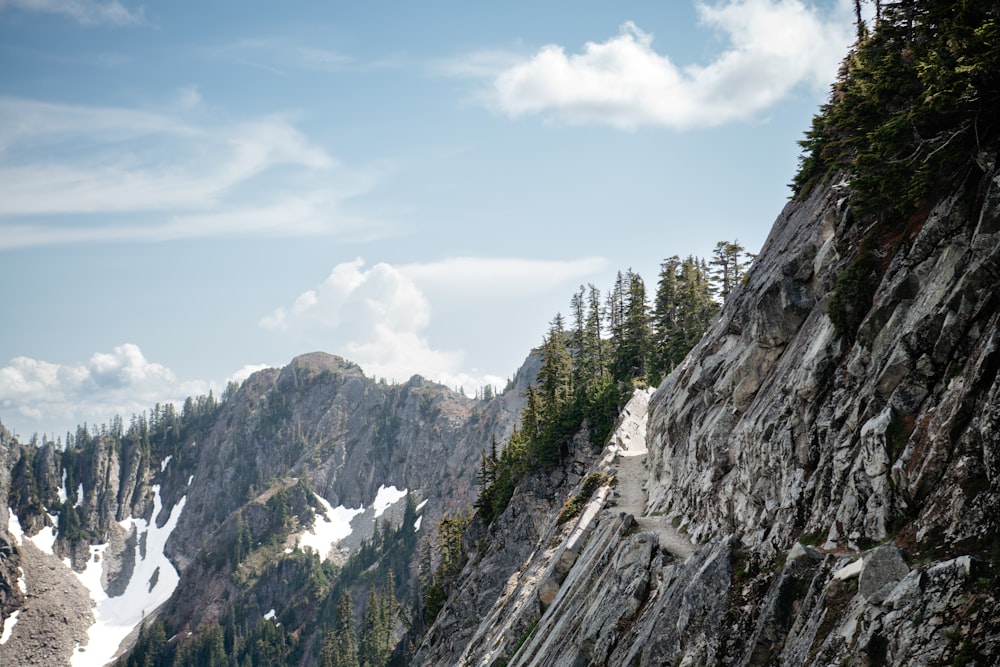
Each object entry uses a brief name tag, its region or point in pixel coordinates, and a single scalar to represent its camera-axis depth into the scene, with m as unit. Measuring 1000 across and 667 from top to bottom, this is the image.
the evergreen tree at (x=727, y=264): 68.75
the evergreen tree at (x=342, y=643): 134.62
